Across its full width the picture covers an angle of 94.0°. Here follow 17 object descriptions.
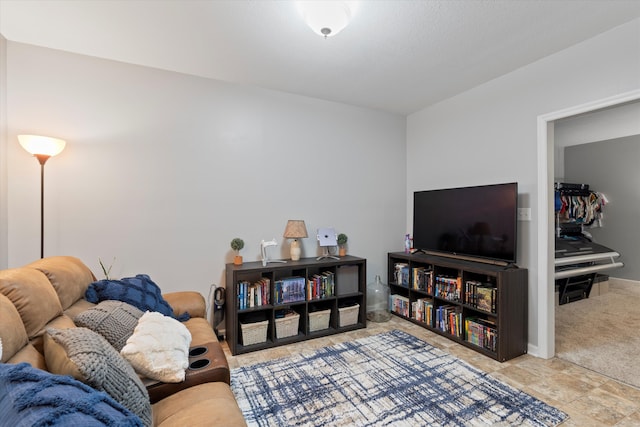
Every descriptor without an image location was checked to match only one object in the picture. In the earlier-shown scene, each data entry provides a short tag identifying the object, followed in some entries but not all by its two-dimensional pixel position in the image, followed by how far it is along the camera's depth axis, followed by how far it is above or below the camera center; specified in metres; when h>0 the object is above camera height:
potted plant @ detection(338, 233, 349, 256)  3.51 -0.35
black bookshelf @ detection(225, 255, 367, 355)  2.76 -0.88
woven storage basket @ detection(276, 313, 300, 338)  2.91 -1.10
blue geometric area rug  1.83 -1.25
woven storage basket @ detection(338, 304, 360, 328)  3.21 -1.10
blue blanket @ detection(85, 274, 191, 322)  1.90 -0.52
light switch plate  2.72 +0.00
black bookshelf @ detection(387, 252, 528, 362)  2.56 -0.85
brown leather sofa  1.15 -0.52
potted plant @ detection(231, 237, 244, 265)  2.93 -0.32
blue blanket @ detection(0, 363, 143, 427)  0.72 -0.49
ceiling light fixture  1.76 +1.21
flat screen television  2.71 -0.08
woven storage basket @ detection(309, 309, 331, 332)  3.09 -1.11
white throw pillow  1.39 -0.67
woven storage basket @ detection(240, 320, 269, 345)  2.75 -1.10
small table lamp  3.09 -0.20
